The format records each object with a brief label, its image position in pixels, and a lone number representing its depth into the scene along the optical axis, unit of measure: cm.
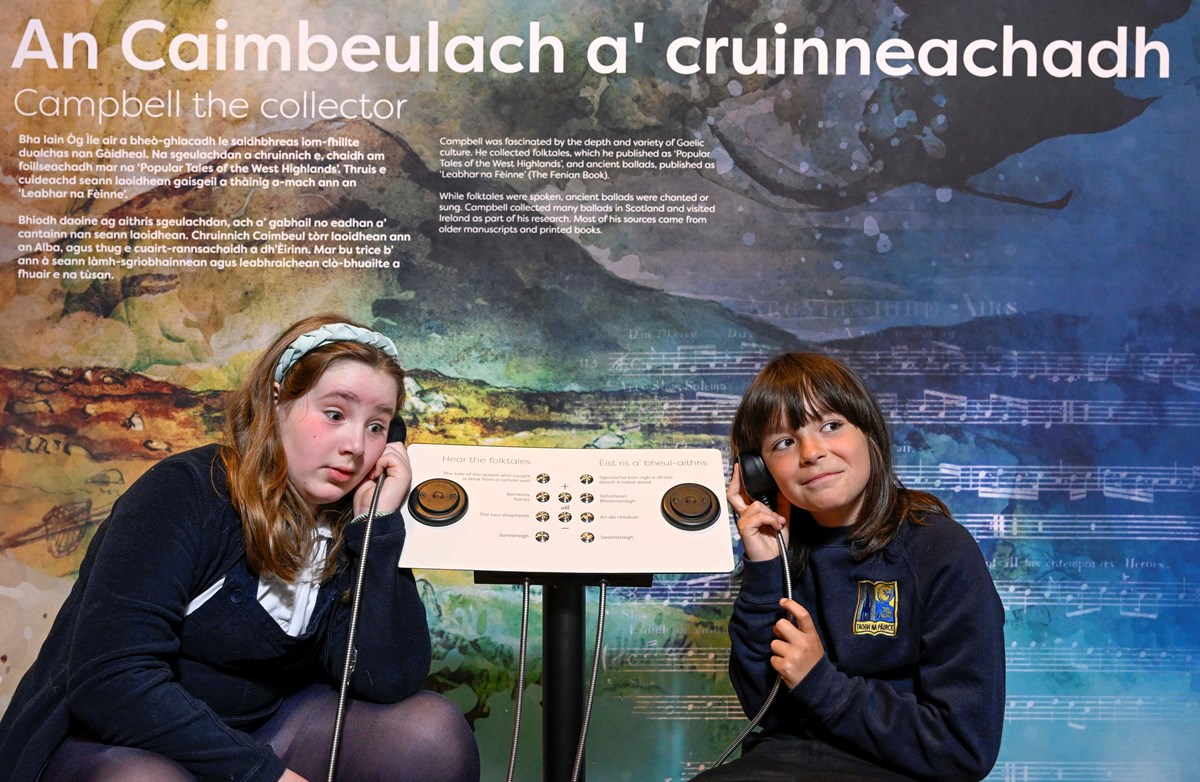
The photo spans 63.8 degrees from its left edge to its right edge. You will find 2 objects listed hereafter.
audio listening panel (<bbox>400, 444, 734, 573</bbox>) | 153
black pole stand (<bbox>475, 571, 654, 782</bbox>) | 164
